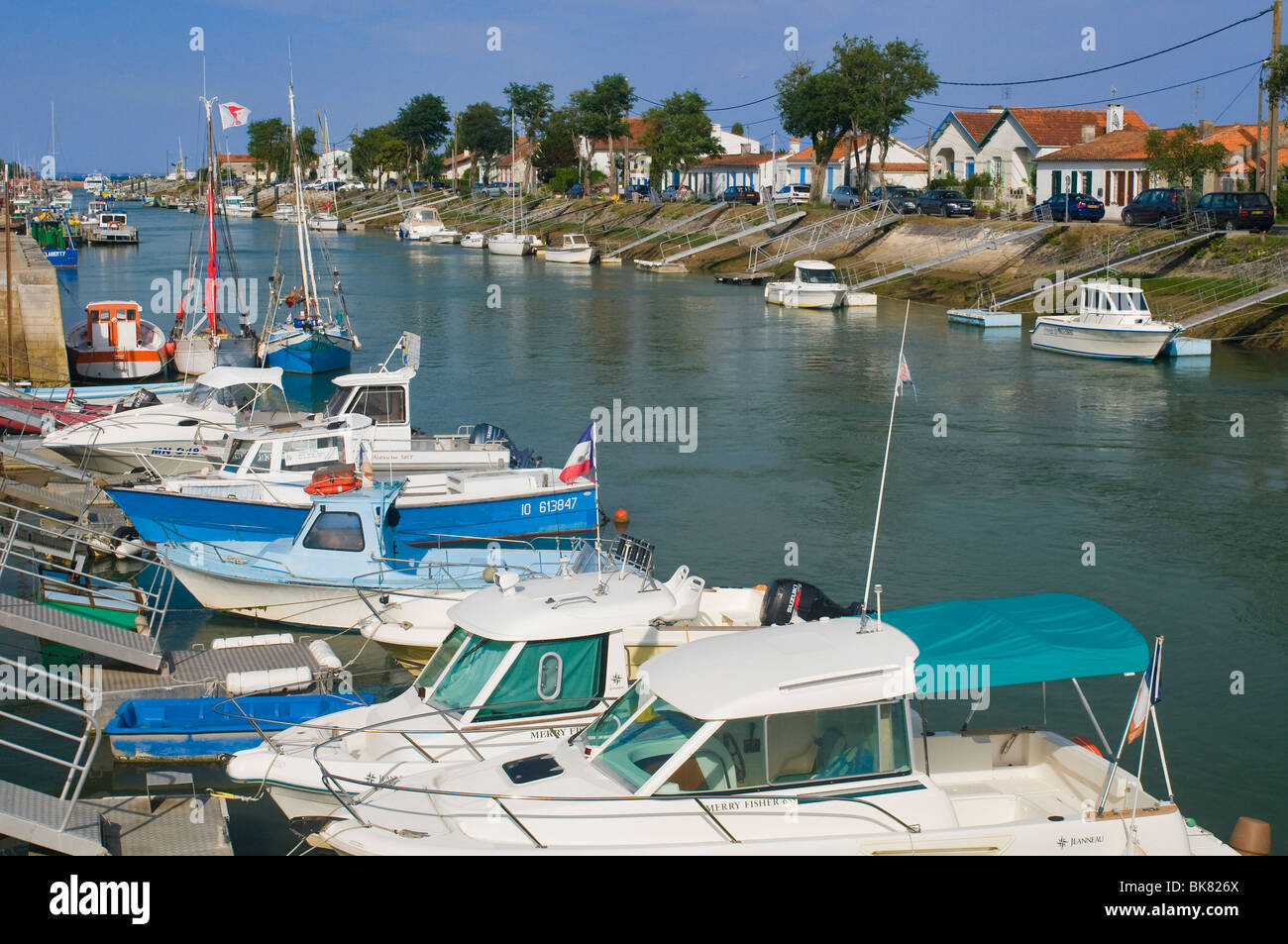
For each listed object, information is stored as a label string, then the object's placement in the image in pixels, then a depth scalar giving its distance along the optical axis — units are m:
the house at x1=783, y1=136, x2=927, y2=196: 89.60
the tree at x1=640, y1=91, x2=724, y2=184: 96.44
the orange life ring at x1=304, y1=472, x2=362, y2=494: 17.39
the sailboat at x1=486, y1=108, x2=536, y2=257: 87.06
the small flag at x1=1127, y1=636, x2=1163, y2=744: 8.93
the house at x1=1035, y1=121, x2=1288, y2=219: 60.12
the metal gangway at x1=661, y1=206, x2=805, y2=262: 74.88
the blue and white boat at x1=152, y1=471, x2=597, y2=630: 16.12
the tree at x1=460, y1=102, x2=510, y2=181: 136.00
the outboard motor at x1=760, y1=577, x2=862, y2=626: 13.95
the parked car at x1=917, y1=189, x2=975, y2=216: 63.12
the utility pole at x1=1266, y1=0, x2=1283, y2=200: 45.06
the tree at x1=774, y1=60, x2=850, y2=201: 76.44
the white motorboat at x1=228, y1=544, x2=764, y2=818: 10.38
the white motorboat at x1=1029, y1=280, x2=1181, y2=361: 39.22
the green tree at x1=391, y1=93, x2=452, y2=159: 147.25
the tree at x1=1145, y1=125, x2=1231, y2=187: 54.50
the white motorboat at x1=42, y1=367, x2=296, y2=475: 22.73
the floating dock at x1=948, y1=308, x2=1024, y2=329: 46.88
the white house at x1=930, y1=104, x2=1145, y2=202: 69.88
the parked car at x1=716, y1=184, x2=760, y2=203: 82.44
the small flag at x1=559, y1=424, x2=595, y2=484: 19.27
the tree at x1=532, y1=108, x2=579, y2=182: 116.94
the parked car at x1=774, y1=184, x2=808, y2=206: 82.12
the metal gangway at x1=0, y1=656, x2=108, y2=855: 8.97
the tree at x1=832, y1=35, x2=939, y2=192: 75.50
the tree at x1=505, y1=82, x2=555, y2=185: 125.62
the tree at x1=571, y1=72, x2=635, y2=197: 110.75
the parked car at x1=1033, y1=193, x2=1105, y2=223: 54.94
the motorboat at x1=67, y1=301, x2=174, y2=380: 34.88
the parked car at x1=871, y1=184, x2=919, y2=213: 67.44
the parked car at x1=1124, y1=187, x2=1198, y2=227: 50.56
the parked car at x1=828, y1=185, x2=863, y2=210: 76.12
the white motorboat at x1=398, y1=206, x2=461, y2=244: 100.38
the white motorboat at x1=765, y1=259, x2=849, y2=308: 54.91
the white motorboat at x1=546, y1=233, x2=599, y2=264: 80.69
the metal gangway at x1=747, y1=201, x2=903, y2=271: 66.00
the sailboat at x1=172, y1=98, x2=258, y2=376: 35.19
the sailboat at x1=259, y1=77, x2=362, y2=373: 36.50
